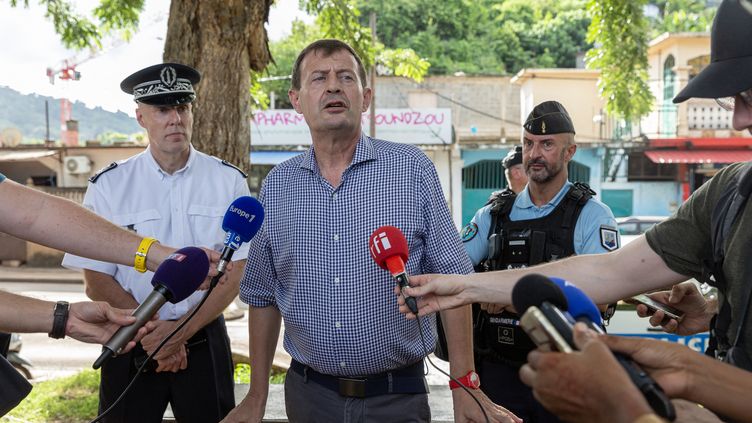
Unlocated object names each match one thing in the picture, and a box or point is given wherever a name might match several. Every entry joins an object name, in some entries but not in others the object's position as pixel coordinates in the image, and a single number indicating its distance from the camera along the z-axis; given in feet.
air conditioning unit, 78.43
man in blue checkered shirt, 10.22
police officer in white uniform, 11.44
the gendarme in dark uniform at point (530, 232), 12.87
